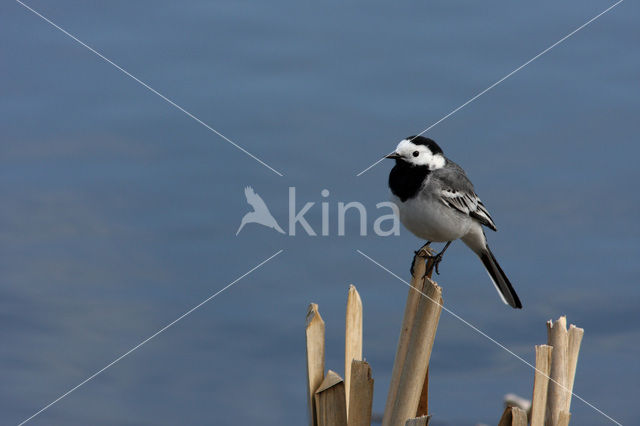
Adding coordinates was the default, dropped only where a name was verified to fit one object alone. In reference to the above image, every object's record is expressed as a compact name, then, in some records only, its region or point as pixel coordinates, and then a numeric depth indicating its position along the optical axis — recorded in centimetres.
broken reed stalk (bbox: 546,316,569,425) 698
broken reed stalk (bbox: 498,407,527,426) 619
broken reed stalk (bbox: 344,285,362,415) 702
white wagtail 940
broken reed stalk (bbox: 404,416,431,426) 550
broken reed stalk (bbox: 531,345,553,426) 677
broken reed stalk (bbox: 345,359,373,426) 651
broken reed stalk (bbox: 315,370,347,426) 673
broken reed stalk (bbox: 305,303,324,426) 681
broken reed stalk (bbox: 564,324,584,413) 718
